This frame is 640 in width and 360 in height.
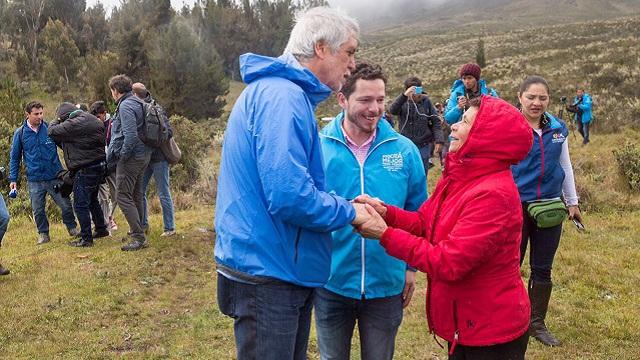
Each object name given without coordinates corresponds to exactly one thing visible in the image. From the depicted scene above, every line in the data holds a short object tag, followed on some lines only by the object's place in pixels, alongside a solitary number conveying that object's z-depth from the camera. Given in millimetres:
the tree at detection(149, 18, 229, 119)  28156
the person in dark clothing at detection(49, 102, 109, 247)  7031
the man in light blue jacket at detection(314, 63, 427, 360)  2963
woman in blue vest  4195
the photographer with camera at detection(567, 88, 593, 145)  15938
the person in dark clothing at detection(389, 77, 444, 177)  8259
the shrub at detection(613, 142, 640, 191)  10039
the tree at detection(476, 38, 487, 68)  35281
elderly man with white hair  2068
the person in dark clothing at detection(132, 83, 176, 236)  7242
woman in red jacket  2385
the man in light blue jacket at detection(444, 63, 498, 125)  6188
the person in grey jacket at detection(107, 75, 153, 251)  6602
